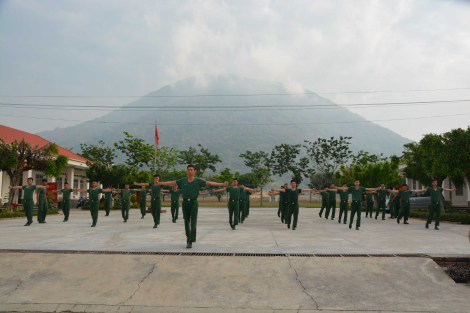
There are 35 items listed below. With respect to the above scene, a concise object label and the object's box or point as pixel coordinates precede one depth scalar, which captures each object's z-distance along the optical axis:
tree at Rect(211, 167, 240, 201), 47.60
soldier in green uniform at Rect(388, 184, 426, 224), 14.80
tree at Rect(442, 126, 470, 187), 15.84
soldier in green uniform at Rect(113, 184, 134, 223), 15.87
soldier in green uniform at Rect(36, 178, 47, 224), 14.40
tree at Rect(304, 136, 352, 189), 53.21
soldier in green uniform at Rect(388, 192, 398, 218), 17.77
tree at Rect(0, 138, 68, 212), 17.95
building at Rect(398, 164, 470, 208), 31.21
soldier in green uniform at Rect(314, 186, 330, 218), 18.34
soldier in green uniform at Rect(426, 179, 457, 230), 12.59
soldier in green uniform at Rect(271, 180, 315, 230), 11.91
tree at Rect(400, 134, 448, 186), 16.30
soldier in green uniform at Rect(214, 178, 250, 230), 11.54
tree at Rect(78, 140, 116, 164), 54.47
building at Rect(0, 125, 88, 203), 26.00
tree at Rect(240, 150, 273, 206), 56.44
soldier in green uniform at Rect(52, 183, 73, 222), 15.39
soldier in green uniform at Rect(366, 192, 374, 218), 18.37
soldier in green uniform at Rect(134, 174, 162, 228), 13.06
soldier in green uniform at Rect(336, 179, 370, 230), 12.54
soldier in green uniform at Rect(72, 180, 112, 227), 13.05
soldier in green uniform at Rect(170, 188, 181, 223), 14.84
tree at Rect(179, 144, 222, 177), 57.66
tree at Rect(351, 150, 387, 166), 38.62
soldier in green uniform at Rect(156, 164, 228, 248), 7.64
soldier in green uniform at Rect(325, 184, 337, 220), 17.51
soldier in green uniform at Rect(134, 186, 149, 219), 16.39
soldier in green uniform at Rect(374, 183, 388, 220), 17.15
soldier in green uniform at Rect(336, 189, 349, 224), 15.24
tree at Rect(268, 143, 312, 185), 61.72
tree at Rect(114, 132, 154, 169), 45.97
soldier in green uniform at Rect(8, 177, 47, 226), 13.09
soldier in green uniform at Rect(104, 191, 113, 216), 20.72
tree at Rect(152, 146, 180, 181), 50.33
